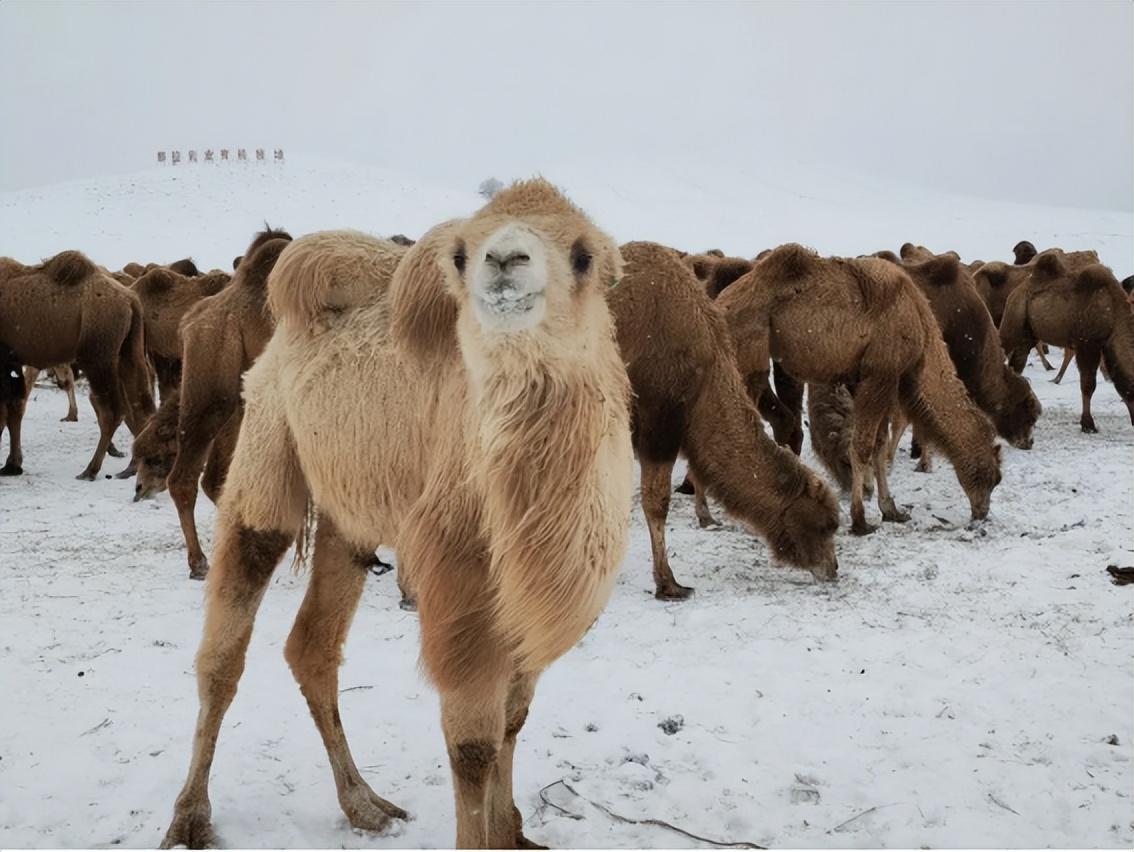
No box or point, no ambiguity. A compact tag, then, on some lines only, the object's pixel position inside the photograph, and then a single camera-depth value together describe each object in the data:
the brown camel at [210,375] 6.09
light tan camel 2.18
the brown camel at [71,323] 9.87
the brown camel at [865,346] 7.34
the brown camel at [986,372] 9.71
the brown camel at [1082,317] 11.82
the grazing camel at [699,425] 5.68
